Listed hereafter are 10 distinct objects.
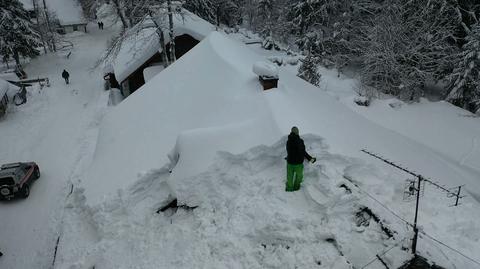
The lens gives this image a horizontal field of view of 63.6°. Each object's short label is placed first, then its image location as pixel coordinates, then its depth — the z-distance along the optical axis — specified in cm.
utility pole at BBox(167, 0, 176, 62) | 2225
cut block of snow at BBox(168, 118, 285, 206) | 911
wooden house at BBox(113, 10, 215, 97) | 2284
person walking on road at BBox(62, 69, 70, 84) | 3164
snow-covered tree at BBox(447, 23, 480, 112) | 2198
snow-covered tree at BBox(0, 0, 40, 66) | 3338
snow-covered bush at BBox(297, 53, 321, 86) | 2186
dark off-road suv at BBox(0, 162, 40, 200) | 1539
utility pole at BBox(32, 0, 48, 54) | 4230
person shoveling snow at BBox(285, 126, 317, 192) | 812
